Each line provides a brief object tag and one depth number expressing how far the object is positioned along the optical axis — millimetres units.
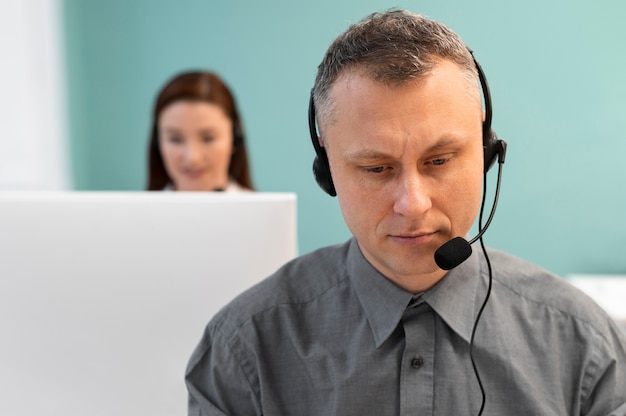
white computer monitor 977
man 934
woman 2521
